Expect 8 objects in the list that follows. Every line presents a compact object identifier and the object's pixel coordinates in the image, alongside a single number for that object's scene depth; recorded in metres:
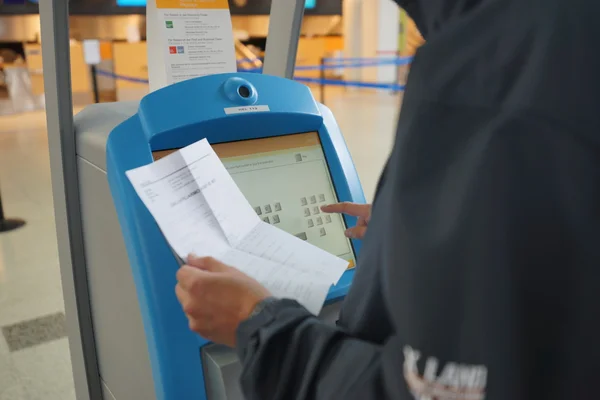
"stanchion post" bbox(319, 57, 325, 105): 7.76
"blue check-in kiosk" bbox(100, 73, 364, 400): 0.85
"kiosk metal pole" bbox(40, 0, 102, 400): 1.08
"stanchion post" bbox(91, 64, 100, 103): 6.00
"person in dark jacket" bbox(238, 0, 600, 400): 0.37
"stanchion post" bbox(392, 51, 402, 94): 9.14
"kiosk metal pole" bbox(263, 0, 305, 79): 1.47
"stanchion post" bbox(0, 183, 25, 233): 3.10
